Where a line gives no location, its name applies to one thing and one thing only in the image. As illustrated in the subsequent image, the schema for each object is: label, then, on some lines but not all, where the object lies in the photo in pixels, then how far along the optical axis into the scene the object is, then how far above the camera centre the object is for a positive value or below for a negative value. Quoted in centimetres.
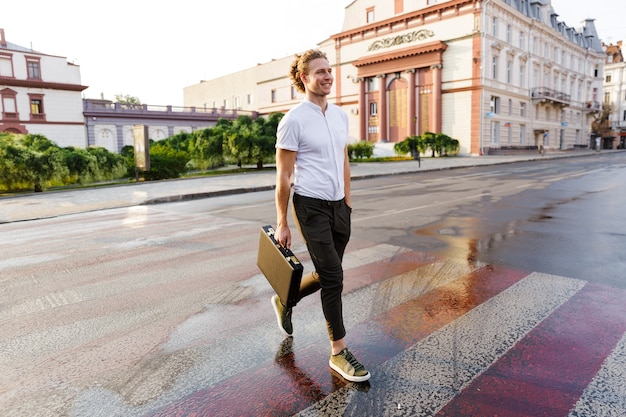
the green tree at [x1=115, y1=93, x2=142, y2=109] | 9218 +1353
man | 286 -17
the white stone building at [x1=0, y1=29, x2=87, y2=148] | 4194 +681
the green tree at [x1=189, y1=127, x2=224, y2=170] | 2400 +65
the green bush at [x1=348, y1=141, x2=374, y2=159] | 3603 +53
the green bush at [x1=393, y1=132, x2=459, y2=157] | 3622 +90
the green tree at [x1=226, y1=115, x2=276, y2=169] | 2355 +76
